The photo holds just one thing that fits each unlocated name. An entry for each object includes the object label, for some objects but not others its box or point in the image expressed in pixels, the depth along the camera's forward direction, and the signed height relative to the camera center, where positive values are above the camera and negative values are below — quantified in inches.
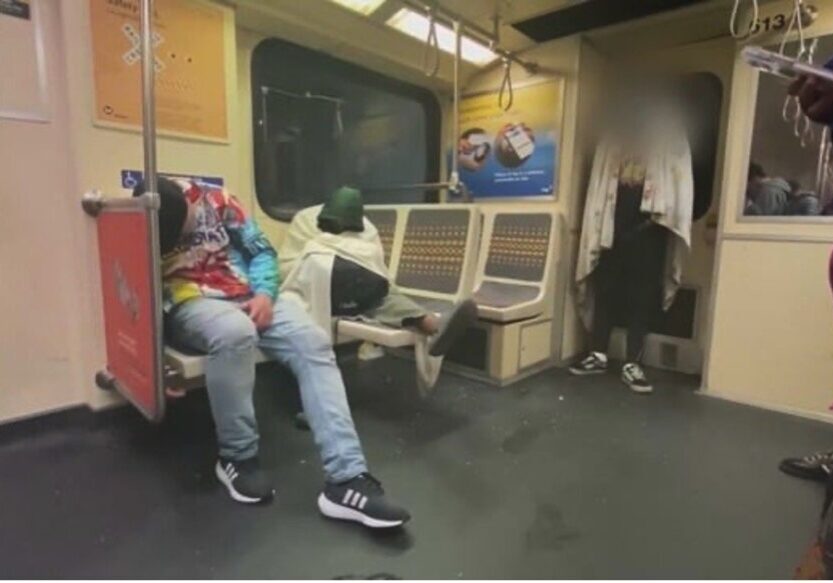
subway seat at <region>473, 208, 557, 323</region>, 107.8 -9.2
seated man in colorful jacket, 56.2 -14.8
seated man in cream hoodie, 76.7 -9.5
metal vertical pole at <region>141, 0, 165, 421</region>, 51.1 +7.7
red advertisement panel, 56.6 -11.4
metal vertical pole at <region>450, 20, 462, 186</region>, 99.2 +22.6
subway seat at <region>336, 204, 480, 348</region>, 94.6 -5.9
